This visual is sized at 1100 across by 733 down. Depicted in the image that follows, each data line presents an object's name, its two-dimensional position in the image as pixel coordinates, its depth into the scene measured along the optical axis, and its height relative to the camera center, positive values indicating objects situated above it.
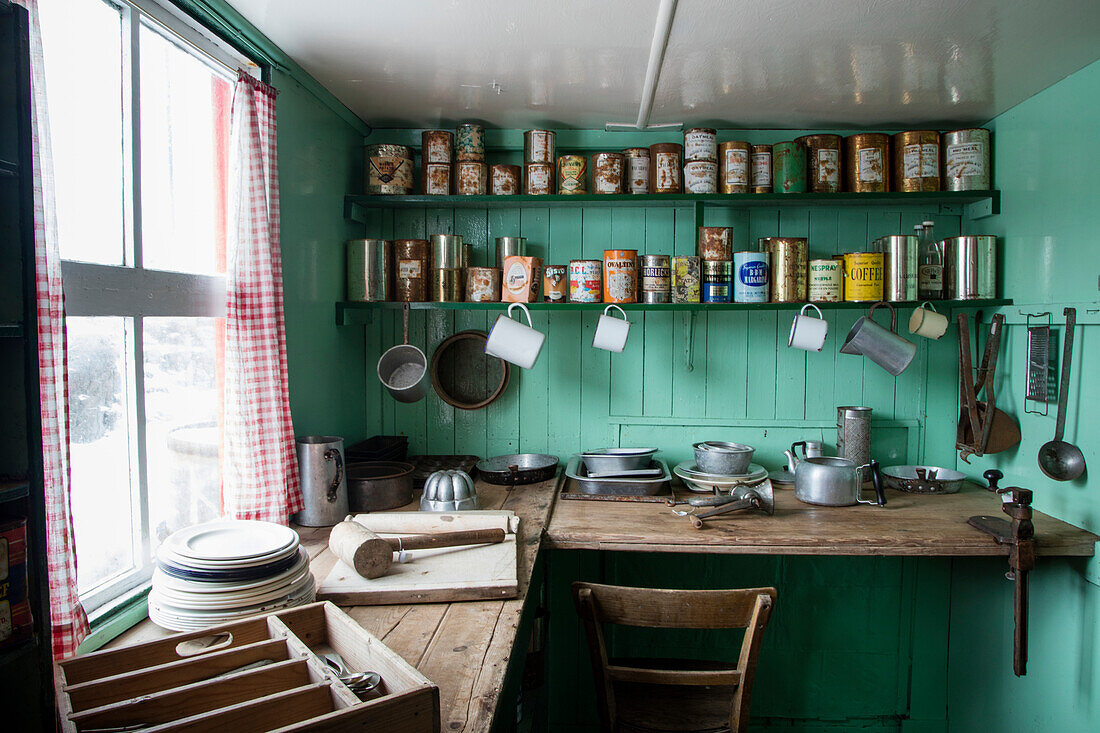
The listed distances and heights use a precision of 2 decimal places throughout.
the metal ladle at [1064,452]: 2.08 -0.34
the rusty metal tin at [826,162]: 2.47 +0.61
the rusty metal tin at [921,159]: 2.44 +0.61
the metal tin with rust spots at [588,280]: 2.46 +0.20
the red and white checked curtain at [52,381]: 1.10 -0.07
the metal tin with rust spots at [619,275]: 2.43 +0.22
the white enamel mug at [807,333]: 2.34 +0.02
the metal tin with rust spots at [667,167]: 2.46 +0.59
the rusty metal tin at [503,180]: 2.52 +0.56
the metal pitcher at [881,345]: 2.31 -0.02
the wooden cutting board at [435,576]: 1.53 -0.53
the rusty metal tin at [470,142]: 2.51 +0.69
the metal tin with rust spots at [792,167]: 2.46 +0.59
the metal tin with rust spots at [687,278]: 2.44 +0.21
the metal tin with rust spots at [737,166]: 2.45 +0.59
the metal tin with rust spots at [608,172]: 2.48 +0.58
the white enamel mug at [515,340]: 2.33 +0.00
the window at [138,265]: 1.37 +0.16
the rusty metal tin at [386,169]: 2.48 +0.59
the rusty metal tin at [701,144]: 2.42 +0.66
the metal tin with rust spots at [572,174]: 2.49 +0.58
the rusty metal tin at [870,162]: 2.45 +0.60
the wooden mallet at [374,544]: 1.59 -0.48
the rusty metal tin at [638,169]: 2.50 +0.59
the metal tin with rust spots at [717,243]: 2.47 +0.33
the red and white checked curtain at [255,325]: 1.78 +0.03
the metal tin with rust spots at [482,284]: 2.48 +0.19
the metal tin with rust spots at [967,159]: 2.45 +0.62
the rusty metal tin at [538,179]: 2.50 +0.56
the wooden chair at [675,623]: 1.60 -0.64
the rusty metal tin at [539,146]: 2.50 +0.67
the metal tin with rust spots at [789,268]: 2.45 +0.24
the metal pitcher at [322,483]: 1.98 -0.40
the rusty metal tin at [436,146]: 2.51 +0.67
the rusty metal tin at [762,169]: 2.47 +0.58
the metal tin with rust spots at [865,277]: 2.42 +0.21
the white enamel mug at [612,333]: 2.39 +0.02
